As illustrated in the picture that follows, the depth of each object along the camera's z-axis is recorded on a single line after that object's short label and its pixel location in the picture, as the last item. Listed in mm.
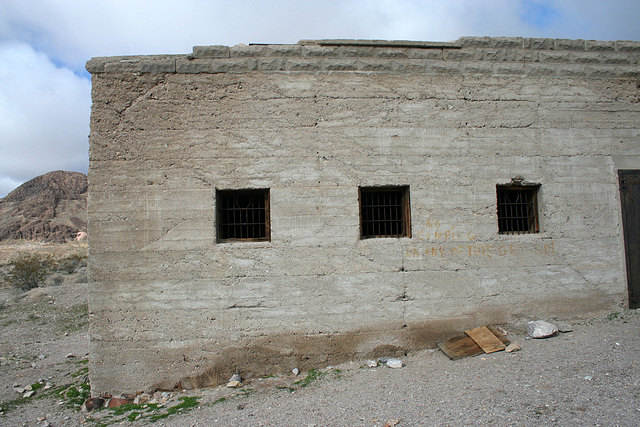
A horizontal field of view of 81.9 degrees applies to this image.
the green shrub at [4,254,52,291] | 14352
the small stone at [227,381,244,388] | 4863
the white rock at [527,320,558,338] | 5136
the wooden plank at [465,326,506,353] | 4941
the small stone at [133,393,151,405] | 4840
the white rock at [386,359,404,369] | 4941
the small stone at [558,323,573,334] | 5277
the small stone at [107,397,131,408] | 4848
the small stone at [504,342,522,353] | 4883
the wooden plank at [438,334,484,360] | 4949
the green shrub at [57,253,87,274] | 18006
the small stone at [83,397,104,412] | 4758
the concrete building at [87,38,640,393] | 5047
